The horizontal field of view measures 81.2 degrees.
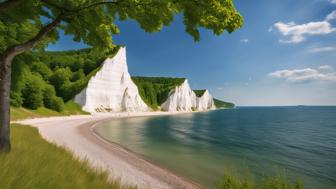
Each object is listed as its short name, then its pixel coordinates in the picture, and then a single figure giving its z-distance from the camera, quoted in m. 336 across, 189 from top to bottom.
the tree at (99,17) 4.69
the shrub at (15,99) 38.12
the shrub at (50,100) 53.09
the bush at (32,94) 45.84
